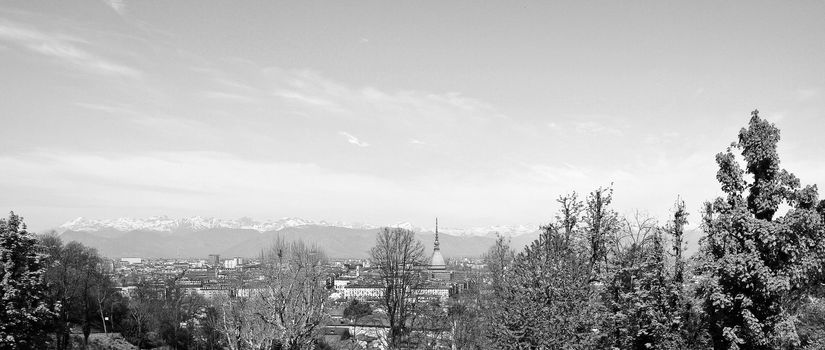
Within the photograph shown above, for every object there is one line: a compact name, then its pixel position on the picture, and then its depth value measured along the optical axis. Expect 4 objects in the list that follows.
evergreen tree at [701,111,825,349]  17.20
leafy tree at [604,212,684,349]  19.06
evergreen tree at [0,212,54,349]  23.16
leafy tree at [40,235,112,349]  49.94
